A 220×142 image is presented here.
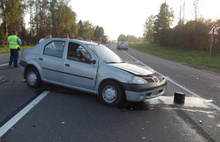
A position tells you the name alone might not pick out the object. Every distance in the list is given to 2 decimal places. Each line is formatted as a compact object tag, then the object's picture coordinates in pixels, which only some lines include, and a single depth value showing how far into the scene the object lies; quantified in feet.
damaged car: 16.06
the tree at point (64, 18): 170.05
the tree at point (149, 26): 261.42
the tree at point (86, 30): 289.04
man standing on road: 36.19
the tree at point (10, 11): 100.68
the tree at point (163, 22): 169.78
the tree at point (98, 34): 430.61
